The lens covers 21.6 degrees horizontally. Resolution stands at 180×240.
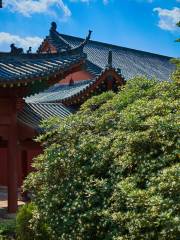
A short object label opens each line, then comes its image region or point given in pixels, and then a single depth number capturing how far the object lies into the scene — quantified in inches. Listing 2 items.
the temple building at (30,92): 512.4
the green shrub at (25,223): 339.3
